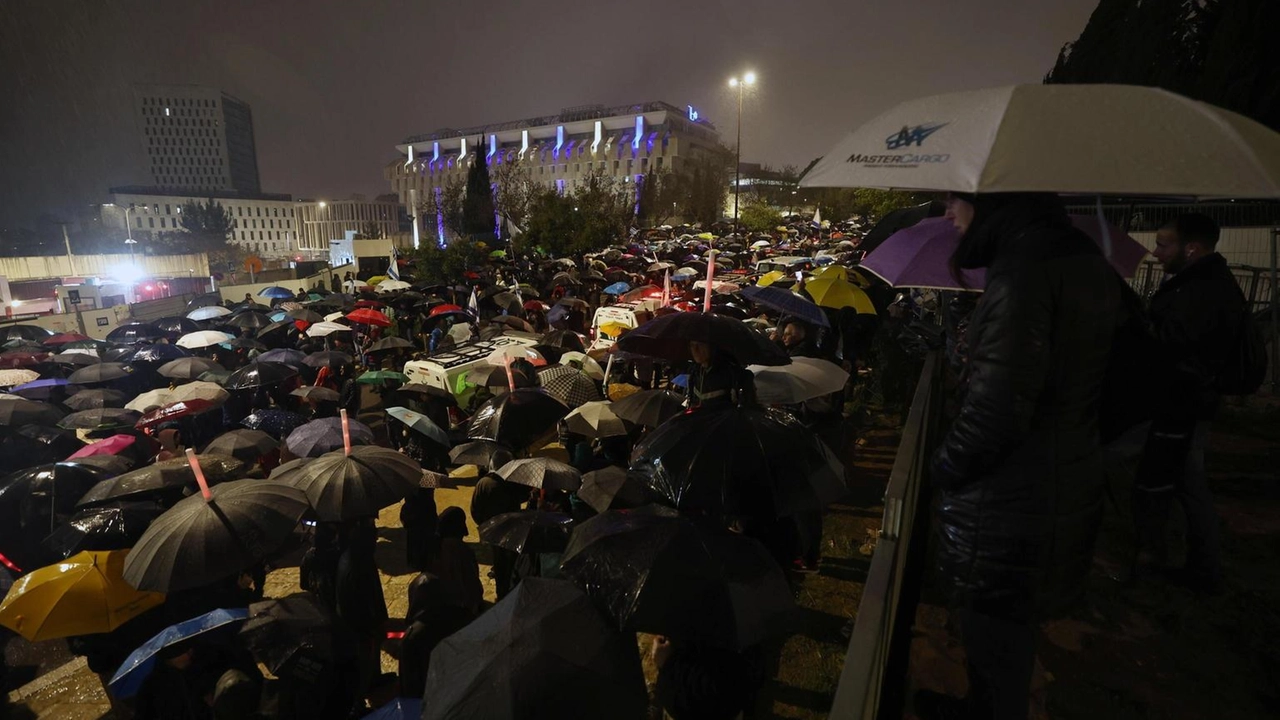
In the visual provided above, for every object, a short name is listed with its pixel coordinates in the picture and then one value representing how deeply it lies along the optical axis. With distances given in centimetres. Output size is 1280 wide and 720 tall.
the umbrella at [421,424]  625
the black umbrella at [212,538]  354
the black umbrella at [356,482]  426
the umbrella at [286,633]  303
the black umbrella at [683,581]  255
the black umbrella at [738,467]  317
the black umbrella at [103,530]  408
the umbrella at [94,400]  826
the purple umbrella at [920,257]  512
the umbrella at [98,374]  938
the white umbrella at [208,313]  1580
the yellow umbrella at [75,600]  344
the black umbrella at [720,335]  452
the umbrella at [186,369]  977
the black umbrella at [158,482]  476
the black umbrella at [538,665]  215
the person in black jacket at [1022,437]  192
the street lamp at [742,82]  2991
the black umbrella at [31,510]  498
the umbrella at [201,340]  1156
